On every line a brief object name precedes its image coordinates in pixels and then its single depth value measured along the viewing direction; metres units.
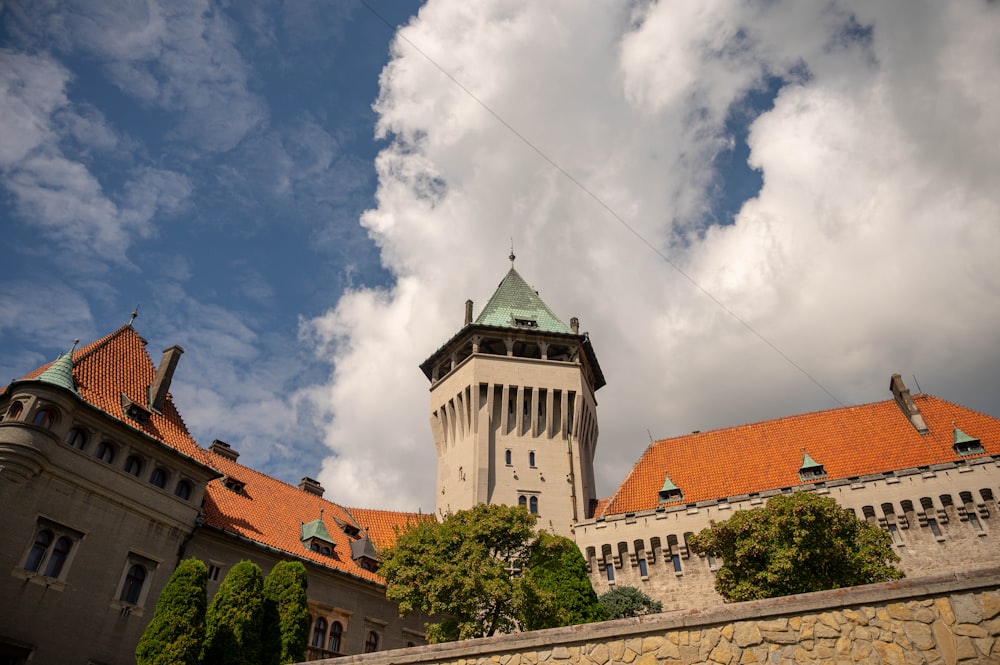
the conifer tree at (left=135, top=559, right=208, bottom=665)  19.16
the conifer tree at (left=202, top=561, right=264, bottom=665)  21.09
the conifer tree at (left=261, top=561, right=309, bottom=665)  22.64
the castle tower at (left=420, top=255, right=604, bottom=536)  39.44
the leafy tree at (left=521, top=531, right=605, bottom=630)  27.00
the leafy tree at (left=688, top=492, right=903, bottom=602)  25.28
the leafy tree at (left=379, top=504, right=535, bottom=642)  25.95
